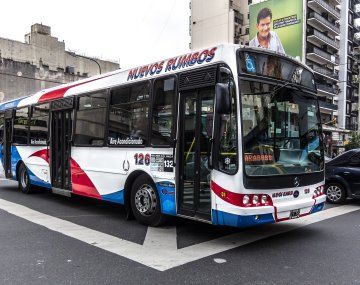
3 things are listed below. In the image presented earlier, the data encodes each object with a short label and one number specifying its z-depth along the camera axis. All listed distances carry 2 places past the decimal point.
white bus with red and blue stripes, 6.36
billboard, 61.50
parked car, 11.09
